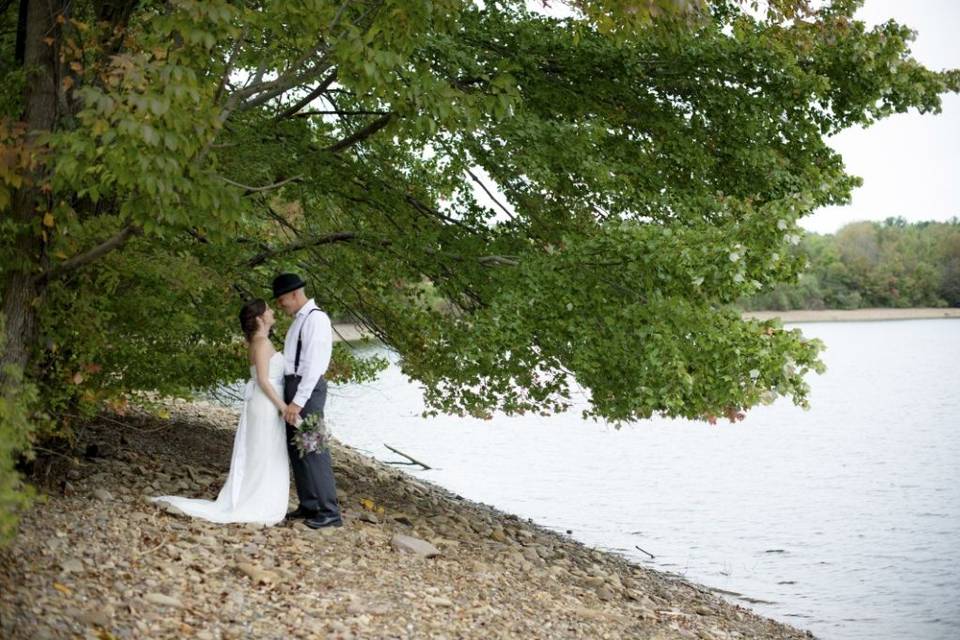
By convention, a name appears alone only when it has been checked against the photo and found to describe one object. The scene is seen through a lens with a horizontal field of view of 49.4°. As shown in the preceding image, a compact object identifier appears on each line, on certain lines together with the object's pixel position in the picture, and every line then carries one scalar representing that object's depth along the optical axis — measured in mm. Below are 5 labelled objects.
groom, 8641
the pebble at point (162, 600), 6488
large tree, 7730
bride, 8781
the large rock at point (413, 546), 9055
